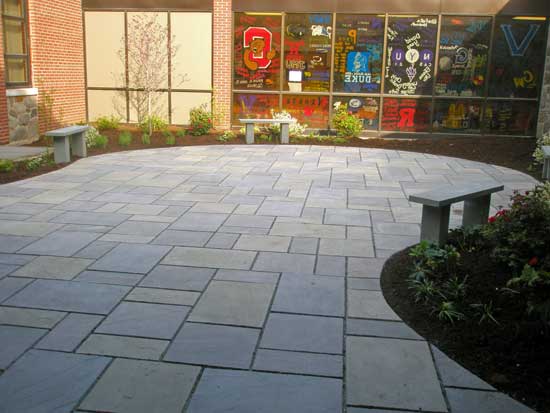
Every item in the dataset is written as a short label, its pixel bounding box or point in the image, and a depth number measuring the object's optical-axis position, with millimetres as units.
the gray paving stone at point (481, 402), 2818
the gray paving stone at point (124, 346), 3293
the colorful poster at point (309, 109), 14461
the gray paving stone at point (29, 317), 3656
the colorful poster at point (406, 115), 14227
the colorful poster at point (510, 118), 13906
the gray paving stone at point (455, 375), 3039
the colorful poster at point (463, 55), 13602
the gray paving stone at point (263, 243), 5328
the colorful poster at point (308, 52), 14023
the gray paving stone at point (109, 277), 4402
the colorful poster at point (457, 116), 14086
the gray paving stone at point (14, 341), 3221
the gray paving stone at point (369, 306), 3898
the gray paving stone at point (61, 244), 5059
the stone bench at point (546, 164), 8483
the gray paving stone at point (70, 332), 3373
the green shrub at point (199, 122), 13570
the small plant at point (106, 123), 14112
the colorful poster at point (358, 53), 13898
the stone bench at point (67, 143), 9457
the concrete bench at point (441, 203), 4758
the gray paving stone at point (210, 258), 4855
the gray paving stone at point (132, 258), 4711
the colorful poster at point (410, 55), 13781
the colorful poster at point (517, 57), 13422
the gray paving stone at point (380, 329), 3604
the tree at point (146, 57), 14383
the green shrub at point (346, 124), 13305
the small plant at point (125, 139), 11875
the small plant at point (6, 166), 8734
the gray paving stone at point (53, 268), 4500
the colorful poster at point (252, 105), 14609
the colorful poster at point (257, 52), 14156
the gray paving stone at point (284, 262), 4781
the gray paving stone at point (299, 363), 3159
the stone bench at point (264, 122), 12453
